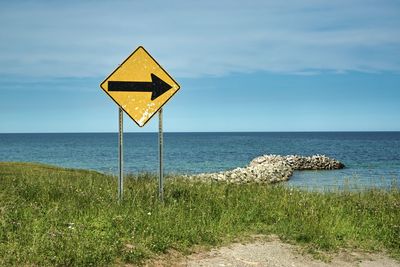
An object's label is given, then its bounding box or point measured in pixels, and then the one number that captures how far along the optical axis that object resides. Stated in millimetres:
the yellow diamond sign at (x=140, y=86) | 10523
